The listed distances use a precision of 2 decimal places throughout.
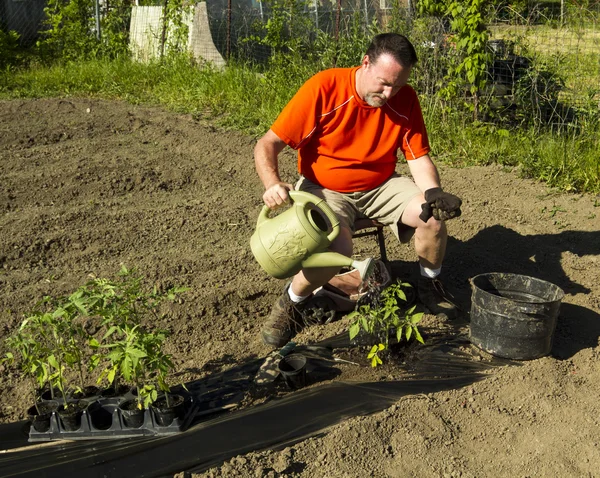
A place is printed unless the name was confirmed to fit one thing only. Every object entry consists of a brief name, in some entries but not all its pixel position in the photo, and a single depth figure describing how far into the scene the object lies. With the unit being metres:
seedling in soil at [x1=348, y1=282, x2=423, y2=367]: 2.92
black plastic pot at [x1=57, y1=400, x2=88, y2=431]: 2.64
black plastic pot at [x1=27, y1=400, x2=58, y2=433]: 2.65
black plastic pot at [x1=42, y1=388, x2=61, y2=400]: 2.80
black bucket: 3.00
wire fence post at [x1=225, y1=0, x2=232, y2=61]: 8.66
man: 3.24
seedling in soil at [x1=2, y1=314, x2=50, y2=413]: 2.46
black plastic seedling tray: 2.63
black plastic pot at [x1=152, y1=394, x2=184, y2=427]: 2.63
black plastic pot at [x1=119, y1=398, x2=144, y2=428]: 2.63
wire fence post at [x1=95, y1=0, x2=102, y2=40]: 10.48
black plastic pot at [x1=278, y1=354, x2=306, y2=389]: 2.90
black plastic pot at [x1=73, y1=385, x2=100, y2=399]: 2.81
